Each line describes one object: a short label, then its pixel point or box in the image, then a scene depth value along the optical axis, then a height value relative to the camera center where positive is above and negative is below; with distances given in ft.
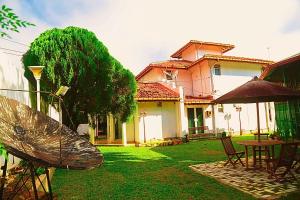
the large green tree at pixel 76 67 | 35.17 +7.90
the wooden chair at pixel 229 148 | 29.40 -2.43
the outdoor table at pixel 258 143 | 26.66 -1.87
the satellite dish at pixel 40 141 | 11.41 -0.55
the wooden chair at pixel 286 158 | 22.21 -2.76
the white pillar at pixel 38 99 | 29.80 +3.25
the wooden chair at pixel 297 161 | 23.87 -3.62
